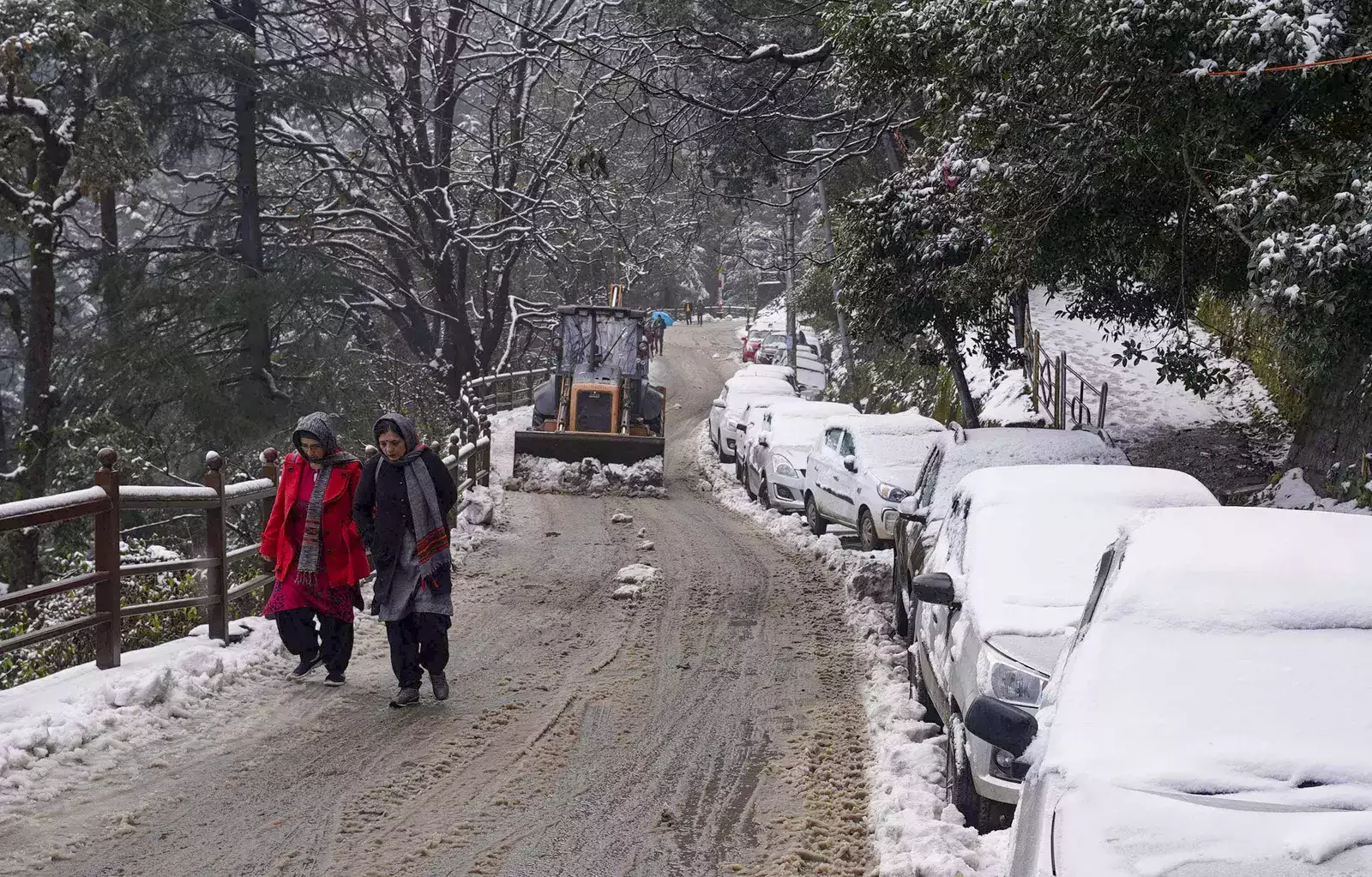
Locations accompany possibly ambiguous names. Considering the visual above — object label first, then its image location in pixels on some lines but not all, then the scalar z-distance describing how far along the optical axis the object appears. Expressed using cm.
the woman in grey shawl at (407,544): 802
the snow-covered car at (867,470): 1438
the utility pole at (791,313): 4181
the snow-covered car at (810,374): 4688
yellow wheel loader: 2450
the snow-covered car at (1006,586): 562
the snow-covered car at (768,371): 3428
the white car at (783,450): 1873
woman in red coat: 831
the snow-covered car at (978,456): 1023
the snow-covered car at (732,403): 2816
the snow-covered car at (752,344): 5775
